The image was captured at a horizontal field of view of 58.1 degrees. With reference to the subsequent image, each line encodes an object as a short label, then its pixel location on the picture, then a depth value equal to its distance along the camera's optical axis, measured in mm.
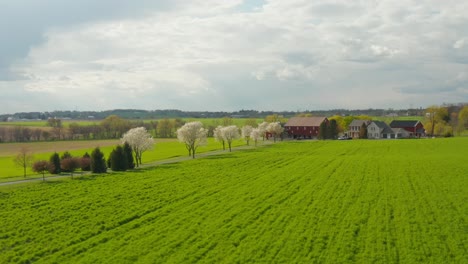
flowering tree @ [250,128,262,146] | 109438
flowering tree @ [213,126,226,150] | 99925
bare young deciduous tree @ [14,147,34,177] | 61500
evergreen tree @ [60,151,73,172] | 57847
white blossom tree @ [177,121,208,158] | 84125
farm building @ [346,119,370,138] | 144750
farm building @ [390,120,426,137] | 145625
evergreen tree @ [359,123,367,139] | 134250
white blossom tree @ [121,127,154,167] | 71188
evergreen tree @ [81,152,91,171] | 61875
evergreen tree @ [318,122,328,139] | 130125
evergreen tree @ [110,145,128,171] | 63125
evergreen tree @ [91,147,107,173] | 60094
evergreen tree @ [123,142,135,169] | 64438
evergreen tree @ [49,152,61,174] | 60141
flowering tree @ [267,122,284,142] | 124750
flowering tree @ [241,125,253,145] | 114281
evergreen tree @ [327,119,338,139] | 131500
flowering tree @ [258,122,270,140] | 114000
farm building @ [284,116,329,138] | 140375
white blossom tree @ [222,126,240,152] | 97500
